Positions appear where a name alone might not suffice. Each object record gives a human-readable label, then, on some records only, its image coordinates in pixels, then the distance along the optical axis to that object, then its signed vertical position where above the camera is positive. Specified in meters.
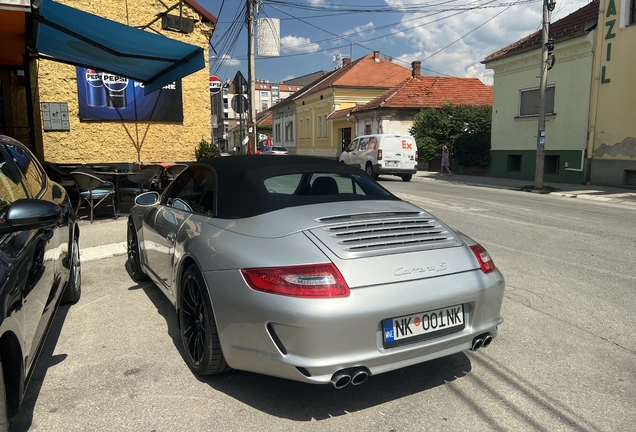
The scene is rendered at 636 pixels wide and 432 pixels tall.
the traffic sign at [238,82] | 14.01 +1.94
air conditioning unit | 12.88 +3.30
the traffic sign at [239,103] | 14.19 +1.38
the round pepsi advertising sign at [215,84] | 16.12 +2.20
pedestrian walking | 23.58 -0.23
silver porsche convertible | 2.52 -0.72
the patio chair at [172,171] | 10.97 -0.45
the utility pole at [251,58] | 19.36 +3.69
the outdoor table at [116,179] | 9.10 -0.55
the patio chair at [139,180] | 9.23 -0.55
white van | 19.50 -0.10
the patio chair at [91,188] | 8.41 -0.69
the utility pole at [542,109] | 15.66 +1.44
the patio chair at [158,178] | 11.05 -0.62
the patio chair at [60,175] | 9.31 -0.49
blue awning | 7.45 +1.82
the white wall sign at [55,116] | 11.88 +0.80
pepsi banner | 12.28 +1.29
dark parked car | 2.23 -0.68
